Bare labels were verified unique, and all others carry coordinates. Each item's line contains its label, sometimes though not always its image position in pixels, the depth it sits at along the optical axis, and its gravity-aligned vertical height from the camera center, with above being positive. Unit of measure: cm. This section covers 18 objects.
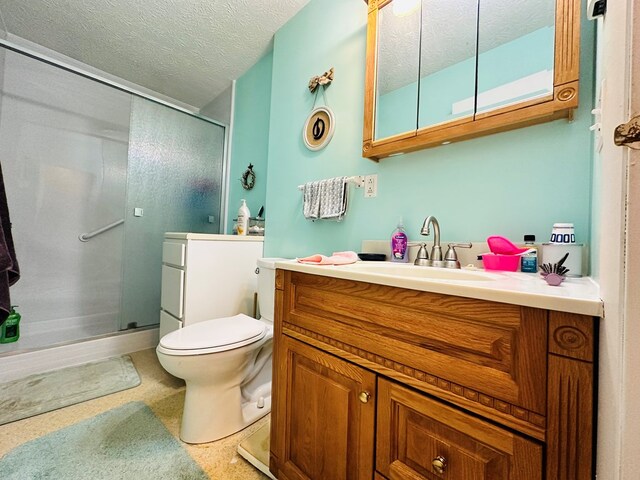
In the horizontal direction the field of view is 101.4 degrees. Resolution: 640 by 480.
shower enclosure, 194 +32
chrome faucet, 97 -1
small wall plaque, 150 +68
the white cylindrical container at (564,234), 76 +5
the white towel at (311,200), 148 +25
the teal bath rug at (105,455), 94 -86
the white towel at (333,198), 137 +24
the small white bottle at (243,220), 194 +15
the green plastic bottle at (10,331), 159 -61
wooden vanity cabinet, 40 -28
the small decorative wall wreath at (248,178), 220 +53
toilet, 104 -55
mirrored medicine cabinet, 81 +69
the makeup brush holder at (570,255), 74 -1
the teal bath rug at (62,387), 128 -86
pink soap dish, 84 +1
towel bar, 134 +33
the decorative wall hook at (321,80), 149 +95
